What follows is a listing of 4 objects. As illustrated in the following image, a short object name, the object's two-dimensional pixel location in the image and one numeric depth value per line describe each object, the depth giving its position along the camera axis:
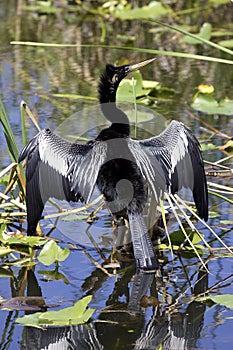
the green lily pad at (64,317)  7.45
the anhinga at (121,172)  9.24
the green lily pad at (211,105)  14.34
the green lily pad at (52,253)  8.98
